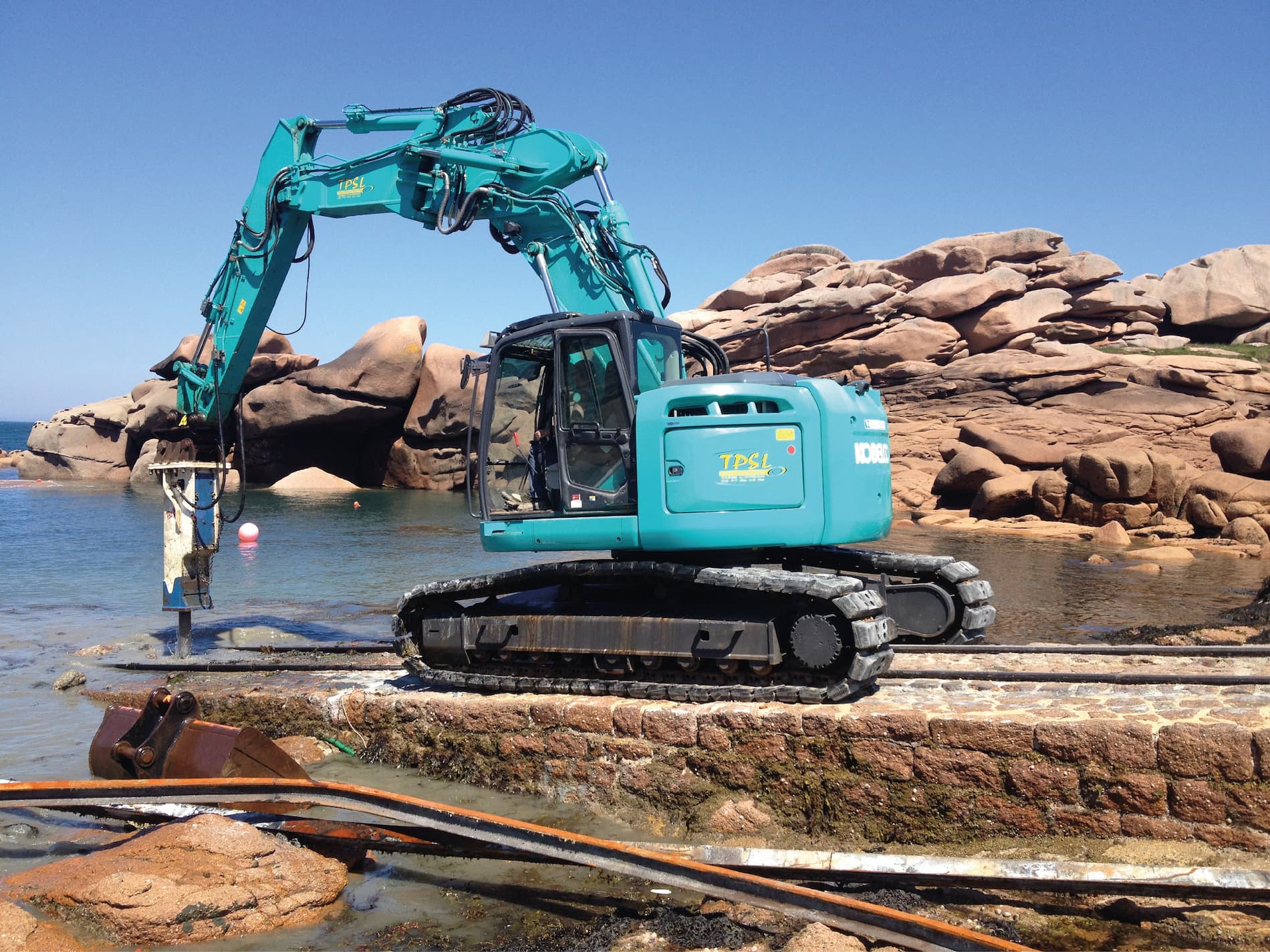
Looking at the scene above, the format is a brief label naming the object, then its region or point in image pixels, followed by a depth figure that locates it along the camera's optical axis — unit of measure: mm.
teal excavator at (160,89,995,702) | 6875
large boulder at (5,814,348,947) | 4898
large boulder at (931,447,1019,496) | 30000
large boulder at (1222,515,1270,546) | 22484
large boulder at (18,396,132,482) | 51406
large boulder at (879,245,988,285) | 46125
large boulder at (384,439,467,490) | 44688
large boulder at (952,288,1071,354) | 41656
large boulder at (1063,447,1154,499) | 25594
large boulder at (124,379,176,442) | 46062
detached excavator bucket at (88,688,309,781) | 6379
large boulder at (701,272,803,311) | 51281
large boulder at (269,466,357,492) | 43812
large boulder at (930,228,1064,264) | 47812
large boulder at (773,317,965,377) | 41281
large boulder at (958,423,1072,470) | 29797
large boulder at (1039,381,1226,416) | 33062
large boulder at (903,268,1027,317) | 42438
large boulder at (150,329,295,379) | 43500
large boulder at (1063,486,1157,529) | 25469
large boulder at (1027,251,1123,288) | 45906
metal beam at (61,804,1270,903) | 4645
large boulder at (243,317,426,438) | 42719
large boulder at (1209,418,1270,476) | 25938
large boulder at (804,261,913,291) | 47406
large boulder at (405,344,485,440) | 43094
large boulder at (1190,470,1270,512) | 24234
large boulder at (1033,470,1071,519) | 27188
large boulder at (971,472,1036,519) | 28141
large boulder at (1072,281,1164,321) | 44375
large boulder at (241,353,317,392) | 44344
